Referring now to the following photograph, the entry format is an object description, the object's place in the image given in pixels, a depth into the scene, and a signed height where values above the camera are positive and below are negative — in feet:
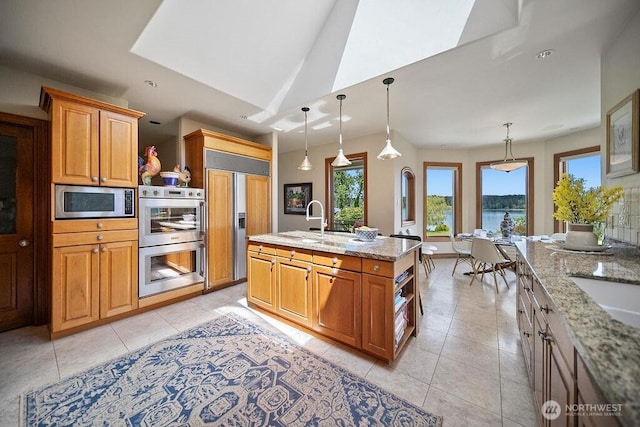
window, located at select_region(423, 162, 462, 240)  18.94 +0.95
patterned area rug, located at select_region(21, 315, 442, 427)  4.63 -4.03
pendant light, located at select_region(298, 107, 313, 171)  10.28 +2.05
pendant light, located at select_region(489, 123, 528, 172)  13.57 +2.71
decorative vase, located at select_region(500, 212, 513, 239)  13.23 -0.84
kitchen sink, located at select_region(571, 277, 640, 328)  3.73 -1.38
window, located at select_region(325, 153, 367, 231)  16.72 +1.22
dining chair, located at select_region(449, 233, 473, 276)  14.17 -2.38
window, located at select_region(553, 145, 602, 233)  14.01 +2.99
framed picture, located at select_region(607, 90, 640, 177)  5.17 +1.77
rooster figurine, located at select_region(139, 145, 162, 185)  9.56 +1.83
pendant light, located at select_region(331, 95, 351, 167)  9.12 +1.99
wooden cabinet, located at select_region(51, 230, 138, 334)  7.29 -2.16
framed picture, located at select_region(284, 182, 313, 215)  18.12 +1.13
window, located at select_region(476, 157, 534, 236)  16.93 +1.14
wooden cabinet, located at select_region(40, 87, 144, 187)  7.20 +2.37
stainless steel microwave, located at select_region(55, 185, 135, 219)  7.34 +0.35
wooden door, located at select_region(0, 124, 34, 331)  7.80 -0.50
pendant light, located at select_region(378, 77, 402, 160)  8.34 +2.16
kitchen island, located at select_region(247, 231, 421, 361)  6.04 -2.25
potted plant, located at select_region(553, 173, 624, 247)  5.68 +0.12
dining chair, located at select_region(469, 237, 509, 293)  11.54 -2.07
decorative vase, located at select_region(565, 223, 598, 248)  5.73 -0.62
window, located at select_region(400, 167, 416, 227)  16.67 +1.00
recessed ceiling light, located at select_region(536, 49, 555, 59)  6.97 +4.76
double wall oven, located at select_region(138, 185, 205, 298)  8.99 -1.06
